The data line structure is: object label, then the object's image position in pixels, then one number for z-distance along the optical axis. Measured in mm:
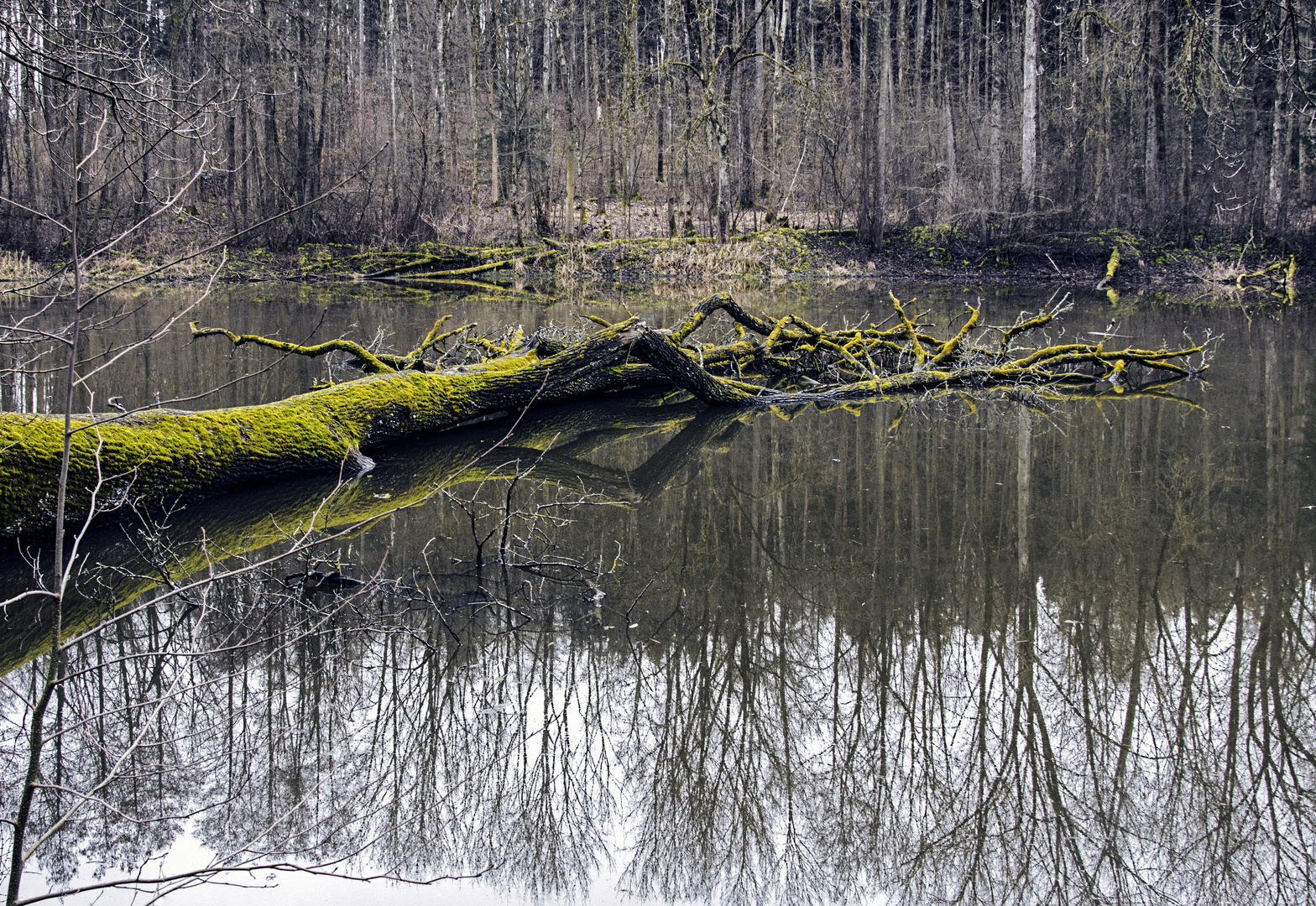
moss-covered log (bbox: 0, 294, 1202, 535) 5777
